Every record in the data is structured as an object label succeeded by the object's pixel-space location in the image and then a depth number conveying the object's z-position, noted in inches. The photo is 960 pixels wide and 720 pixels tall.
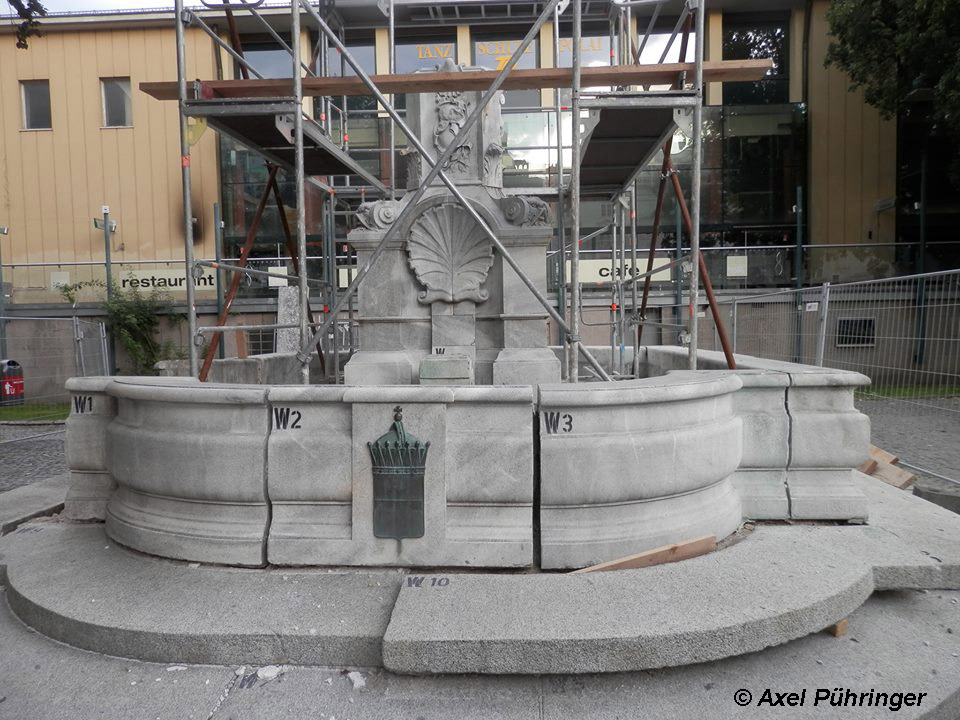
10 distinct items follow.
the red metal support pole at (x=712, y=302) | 191.2
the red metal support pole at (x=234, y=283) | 213.9
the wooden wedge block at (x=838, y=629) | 119.0
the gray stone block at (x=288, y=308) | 456.1
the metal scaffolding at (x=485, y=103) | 173.9
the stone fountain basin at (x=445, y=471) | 134.1
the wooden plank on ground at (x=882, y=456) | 229.8
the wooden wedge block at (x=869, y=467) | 222.1
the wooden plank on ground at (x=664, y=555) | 131.3
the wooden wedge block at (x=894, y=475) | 208.1
